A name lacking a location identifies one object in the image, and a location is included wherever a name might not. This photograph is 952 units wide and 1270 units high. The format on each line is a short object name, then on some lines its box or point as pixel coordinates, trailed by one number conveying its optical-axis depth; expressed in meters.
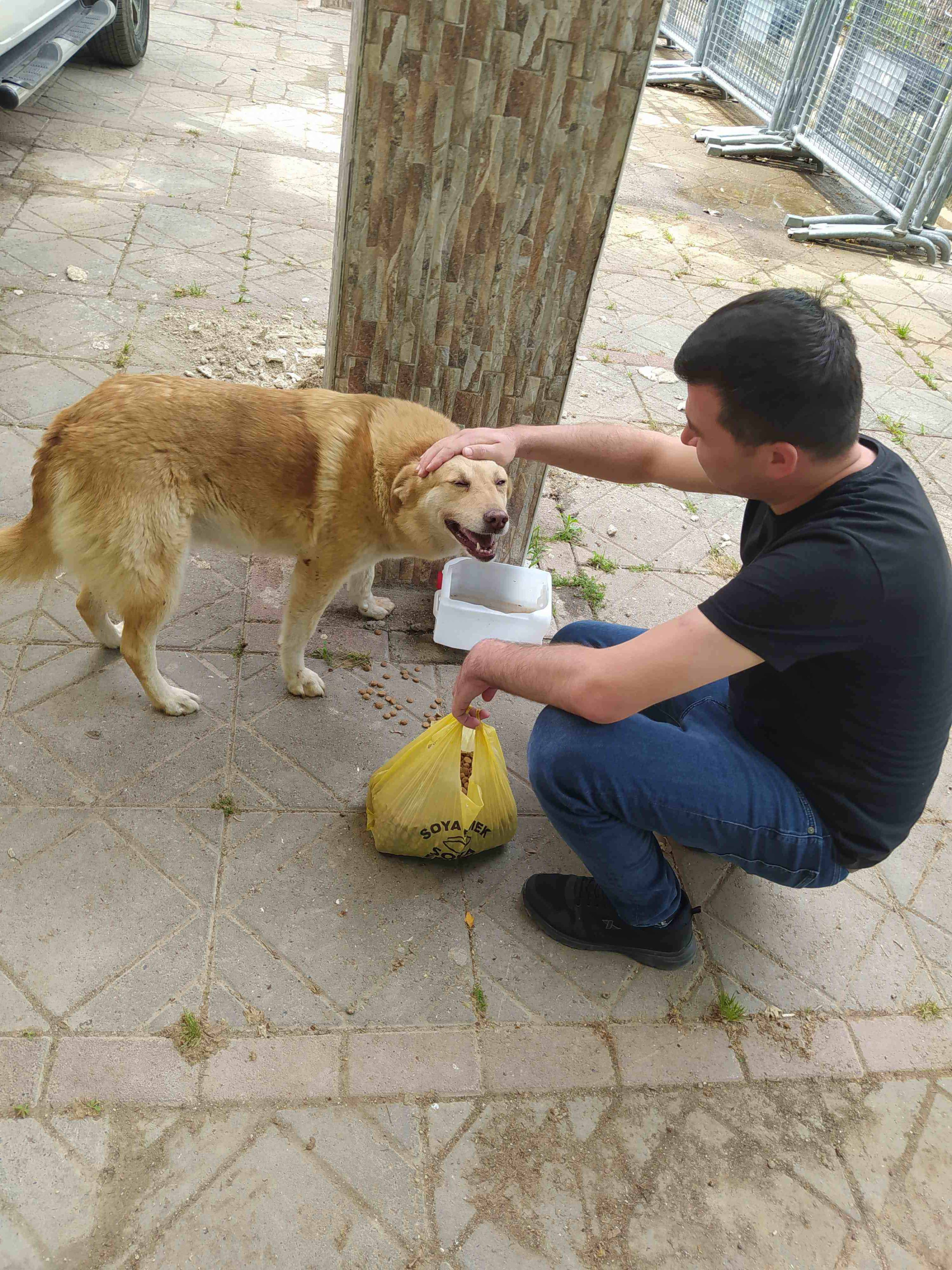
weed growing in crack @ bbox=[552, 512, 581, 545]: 4.79
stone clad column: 2.98
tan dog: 2.86
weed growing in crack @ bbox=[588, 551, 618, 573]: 4.62
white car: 5.84
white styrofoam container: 3.80
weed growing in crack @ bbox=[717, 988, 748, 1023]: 2.78
